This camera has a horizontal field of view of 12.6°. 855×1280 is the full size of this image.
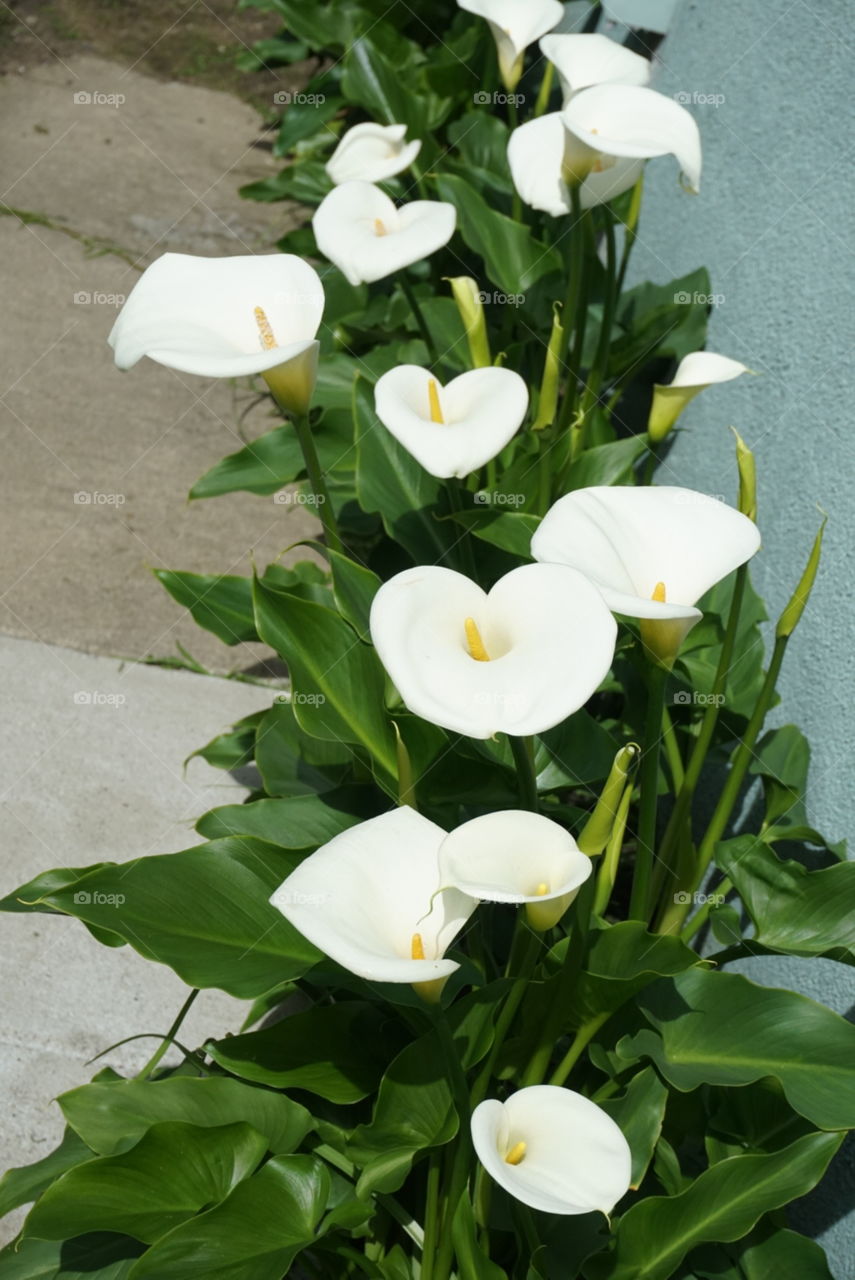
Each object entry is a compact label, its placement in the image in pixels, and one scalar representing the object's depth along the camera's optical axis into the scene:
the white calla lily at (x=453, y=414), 2.23
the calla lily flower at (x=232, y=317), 2.18
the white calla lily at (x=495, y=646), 2.03
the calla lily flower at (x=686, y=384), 2.35
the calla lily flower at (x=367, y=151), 2.66
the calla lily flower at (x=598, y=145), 2.39
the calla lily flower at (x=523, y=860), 2.04
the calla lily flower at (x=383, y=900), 2.01
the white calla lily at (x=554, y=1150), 2.01
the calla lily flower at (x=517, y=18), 2.61
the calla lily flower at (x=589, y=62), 2.55
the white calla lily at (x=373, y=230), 2.40
